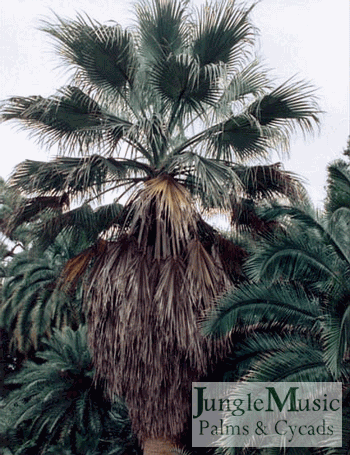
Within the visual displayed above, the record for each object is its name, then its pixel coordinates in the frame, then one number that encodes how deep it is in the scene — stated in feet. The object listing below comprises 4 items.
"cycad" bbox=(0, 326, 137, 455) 45.06
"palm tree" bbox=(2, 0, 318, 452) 28.60
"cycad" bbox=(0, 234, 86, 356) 61.16
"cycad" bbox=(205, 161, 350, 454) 27.12
